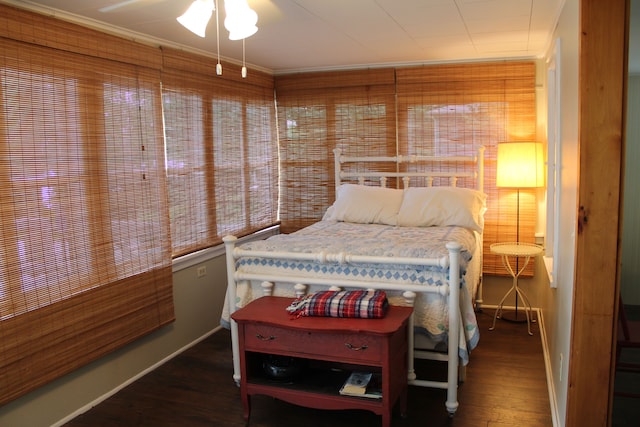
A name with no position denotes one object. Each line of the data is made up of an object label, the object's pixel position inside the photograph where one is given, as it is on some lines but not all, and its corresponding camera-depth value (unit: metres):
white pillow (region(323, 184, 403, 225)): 4.43
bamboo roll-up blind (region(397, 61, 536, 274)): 4.58
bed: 2.88
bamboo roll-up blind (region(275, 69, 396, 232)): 4.97
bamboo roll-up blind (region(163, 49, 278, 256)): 3.89
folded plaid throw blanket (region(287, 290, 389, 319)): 2.71
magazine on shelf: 2.67
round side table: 4.15
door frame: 1.89
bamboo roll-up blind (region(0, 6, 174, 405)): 2.70
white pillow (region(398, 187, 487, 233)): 4.18
